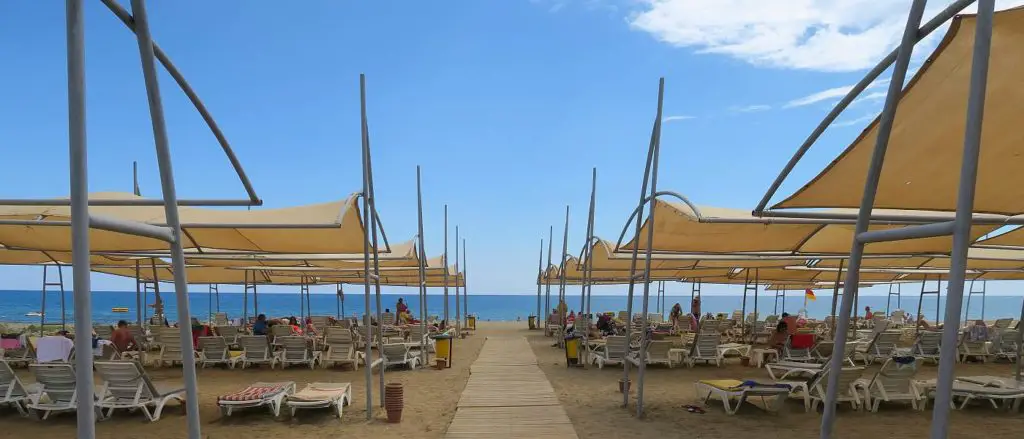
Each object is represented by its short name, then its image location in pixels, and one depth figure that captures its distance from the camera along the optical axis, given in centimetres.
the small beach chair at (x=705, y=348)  1289
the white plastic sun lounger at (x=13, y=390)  789
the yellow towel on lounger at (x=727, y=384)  823
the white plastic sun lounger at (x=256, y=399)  779
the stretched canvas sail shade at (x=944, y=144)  340
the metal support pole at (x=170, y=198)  273
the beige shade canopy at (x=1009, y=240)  850
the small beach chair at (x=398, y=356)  1276
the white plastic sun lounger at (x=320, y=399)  786
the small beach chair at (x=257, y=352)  1233
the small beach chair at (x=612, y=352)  1276
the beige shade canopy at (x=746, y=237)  794
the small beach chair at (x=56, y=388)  755
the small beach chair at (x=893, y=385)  827
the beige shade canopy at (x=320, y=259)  1080
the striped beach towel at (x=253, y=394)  786
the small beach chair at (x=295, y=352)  1248
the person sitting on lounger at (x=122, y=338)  1166
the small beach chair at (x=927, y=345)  1350
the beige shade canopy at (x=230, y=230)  740
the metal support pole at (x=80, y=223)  208
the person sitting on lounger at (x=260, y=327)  1416
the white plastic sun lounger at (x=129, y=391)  769
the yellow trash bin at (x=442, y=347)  1287
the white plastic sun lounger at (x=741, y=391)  803
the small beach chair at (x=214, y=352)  1245
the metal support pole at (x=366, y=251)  759
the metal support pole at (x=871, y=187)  269
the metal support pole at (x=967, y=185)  215
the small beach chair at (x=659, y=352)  1235
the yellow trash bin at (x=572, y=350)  1289
